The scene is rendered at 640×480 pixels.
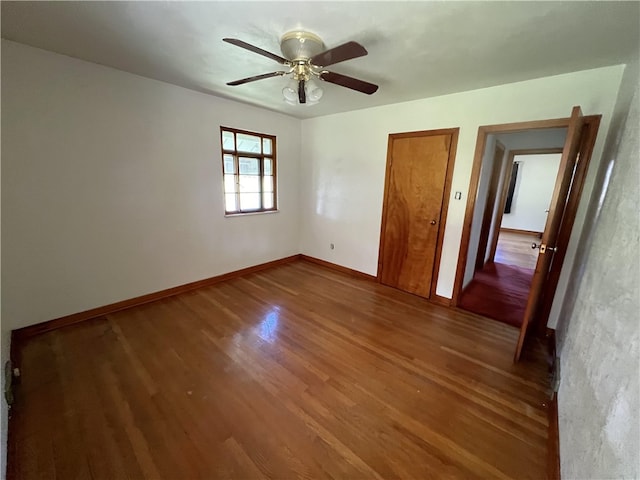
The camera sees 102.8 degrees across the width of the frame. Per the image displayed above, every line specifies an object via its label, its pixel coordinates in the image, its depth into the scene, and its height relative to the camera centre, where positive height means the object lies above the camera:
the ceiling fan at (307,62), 1.49 +0.76
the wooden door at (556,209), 1.72 -0.09
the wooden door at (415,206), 2.95 -0.19
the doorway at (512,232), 3.23 -0.87
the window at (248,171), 3.47 +0.16
